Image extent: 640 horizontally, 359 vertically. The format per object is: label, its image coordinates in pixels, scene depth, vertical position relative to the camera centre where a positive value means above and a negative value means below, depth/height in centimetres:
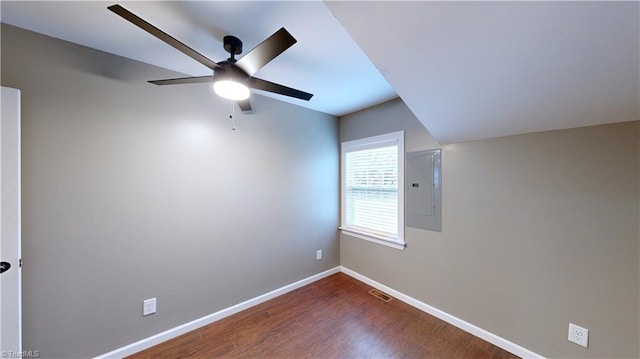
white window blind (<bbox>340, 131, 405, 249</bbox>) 269 -14
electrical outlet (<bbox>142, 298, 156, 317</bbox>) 189 -108
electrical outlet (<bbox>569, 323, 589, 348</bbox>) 154 -109
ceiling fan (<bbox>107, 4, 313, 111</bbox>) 109 +69
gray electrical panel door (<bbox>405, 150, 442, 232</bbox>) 233 -12
